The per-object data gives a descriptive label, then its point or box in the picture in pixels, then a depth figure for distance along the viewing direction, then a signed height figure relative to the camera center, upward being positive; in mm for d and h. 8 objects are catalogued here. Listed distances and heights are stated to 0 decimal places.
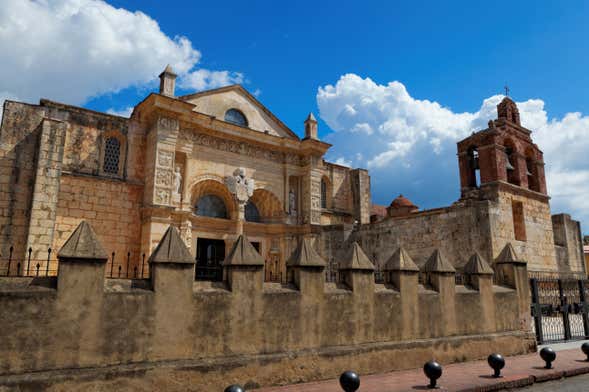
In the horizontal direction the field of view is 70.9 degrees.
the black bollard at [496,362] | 7184 -1193
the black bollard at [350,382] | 5395 -1154
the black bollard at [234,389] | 4441 -1027
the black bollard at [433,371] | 6418 -1199
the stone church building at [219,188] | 14414 +4234
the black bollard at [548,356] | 7964 -1200
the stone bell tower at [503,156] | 17422 +5943
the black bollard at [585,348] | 8617 -1140
